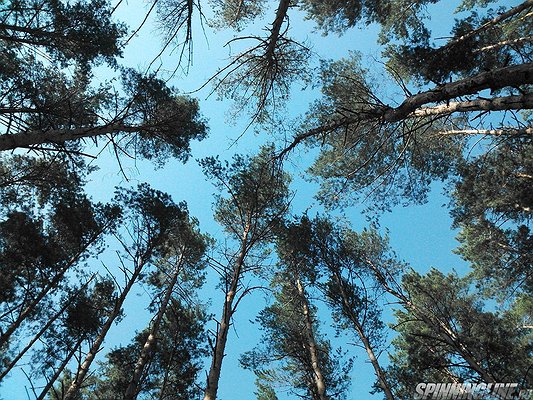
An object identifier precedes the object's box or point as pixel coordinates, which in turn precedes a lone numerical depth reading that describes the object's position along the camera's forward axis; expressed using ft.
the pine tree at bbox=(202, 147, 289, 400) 29.51
